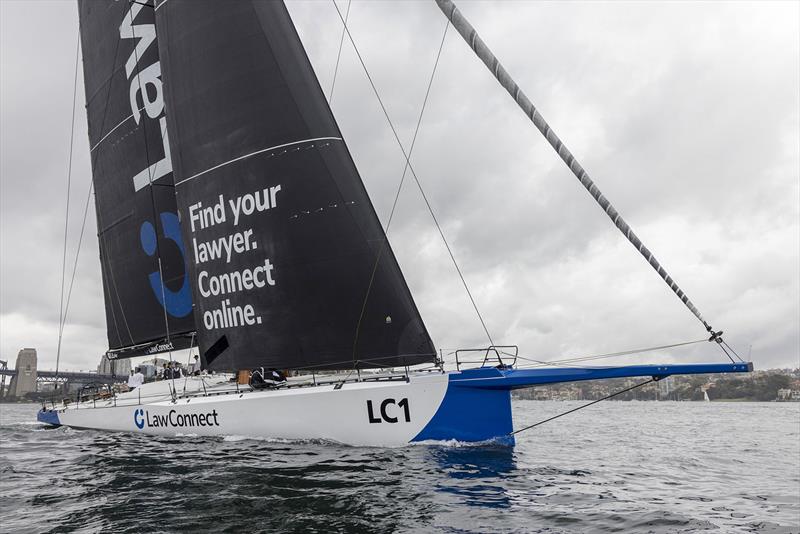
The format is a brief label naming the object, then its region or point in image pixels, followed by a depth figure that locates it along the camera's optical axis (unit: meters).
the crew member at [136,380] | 16.33
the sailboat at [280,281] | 10.03
